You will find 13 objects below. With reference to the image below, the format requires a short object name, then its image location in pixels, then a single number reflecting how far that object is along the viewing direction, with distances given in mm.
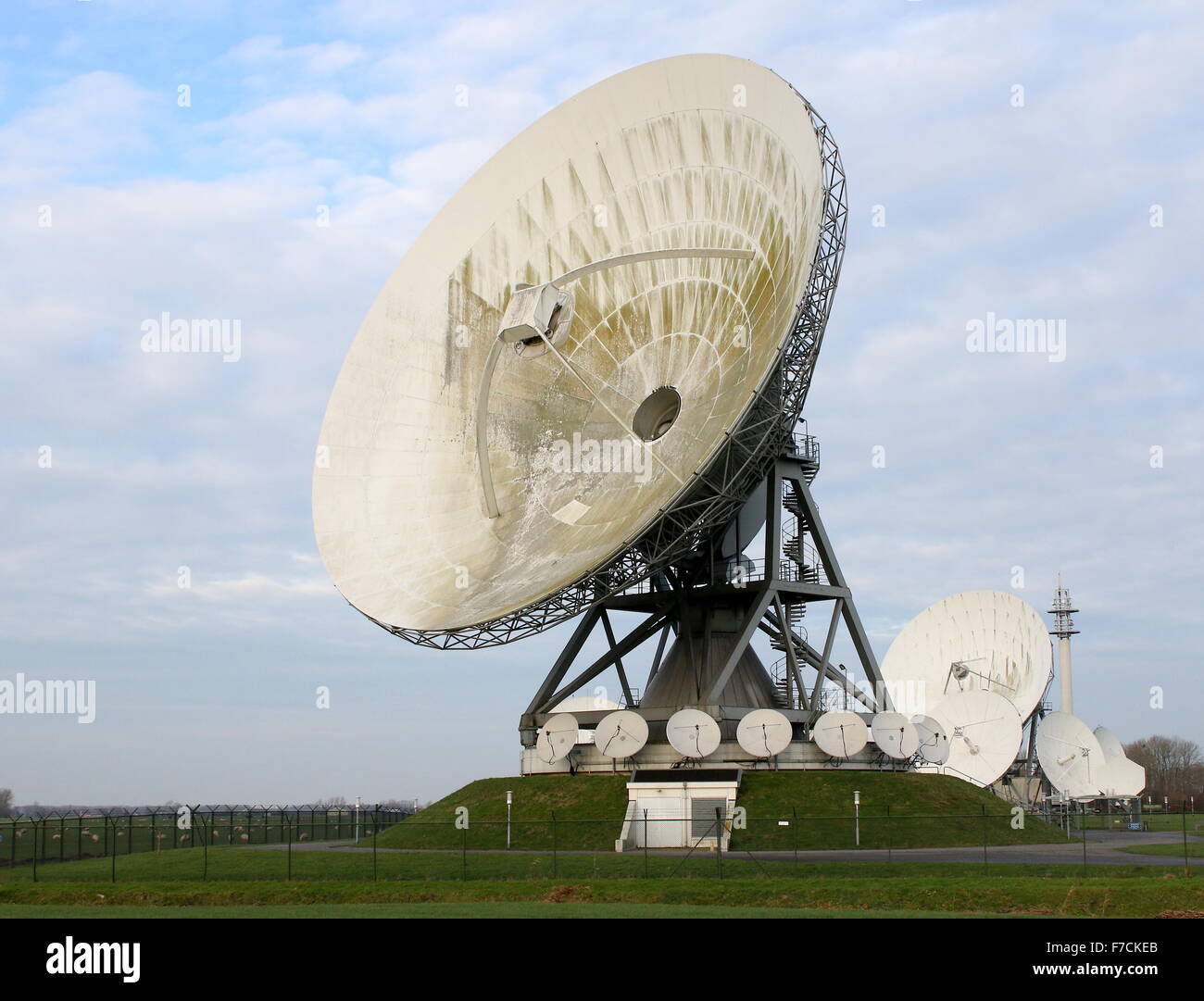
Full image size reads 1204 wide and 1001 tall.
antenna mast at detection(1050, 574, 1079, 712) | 114975
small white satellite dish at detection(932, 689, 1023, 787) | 67438
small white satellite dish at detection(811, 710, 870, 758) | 53375
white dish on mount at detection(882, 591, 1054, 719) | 81938
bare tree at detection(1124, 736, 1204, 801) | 176438
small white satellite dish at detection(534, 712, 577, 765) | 55094
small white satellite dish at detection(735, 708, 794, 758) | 51906
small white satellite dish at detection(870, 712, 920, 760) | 54219
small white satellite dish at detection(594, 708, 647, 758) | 53531
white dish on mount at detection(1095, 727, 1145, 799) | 79562
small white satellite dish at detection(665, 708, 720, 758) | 51562
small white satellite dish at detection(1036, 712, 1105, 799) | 77562
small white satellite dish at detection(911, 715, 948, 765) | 56094
